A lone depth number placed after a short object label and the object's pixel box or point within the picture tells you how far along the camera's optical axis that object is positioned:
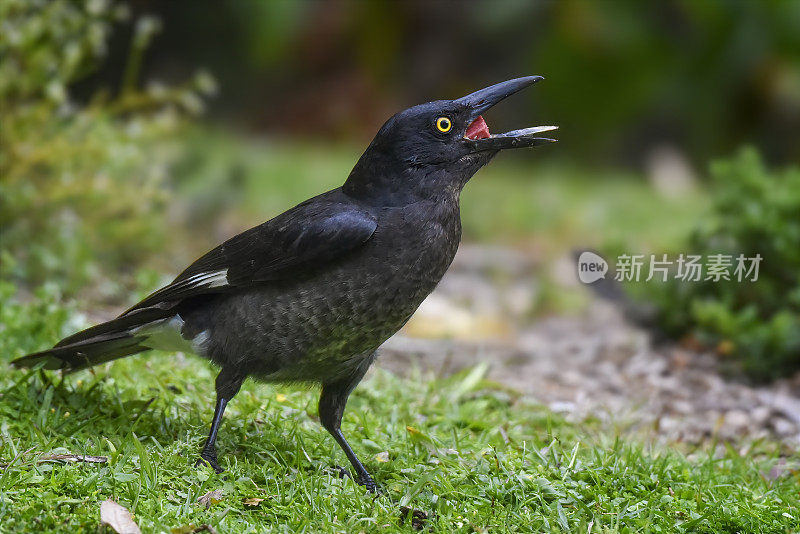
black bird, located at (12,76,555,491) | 6.38
